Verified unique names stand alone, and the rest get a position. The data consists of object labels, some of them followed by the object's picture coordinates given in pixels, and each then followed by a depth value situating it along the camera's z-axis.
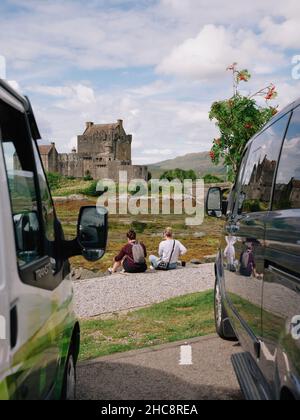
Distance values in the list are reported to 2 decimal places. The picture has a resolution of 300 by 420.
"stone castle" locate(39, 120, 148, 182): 118.12
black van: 2.89
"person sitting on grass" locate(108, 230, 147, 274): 14.92
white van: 2.21
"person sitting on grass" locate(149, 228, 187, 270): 15.66
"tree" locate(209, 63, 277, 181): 15.28
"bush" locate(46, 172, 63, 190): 102.53
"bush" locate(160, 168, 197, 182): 113.30
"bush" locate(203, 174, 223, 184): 86.00
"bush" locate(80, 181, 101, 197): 89.19
